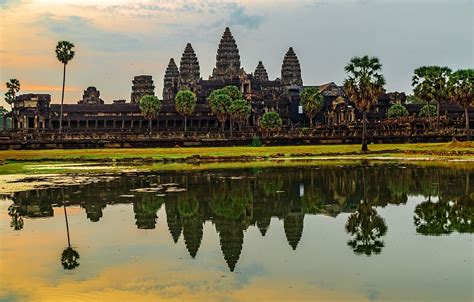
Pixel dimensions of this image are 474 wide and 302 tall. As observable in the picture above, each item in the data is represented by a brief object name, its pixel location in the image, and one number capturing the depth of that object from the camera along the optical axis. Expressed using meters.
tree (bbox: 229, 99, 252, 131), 103.69
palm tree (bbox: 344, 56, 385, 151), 65.50
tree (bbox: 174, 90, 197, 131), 111.12
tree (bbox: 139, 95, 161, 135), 113.00
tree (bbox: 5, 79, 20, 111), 122.94
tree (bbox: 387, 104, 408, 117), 114.44
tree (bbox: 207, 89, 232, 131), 104.62
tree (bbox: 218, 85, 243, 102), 111.50
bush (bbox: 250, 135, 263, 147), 72.00
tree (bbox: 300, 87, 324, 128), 112.19
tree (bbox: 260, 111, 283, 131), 111.69
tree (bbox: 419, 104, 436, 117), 111.01
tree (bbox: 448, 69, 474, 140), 74.88
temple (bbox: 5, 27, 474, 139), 118.94
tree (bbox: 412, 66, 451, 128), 80.62
